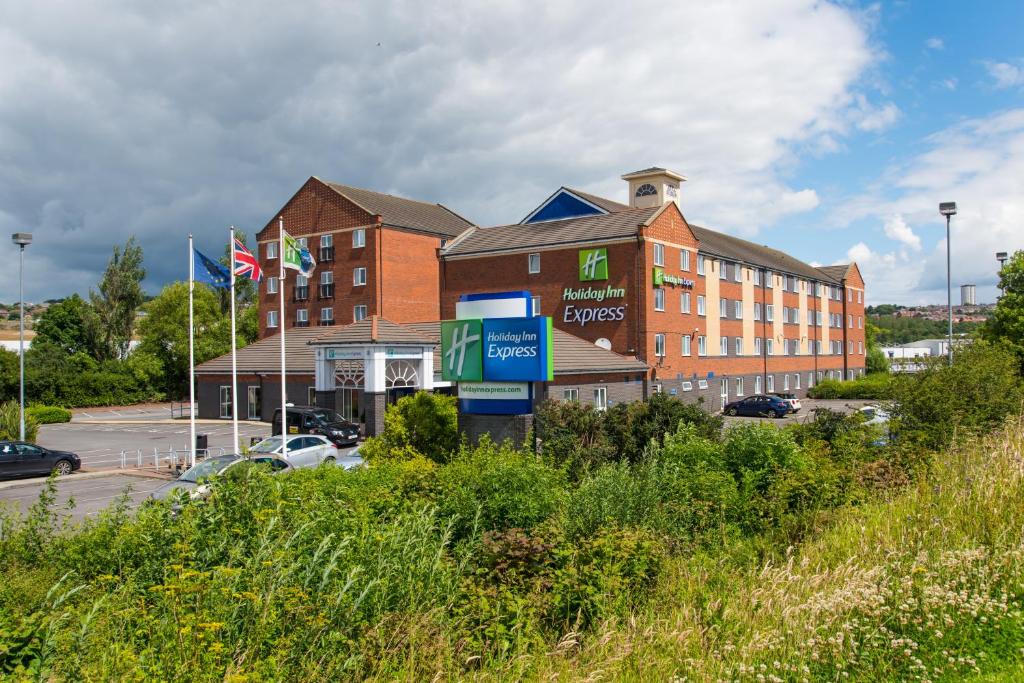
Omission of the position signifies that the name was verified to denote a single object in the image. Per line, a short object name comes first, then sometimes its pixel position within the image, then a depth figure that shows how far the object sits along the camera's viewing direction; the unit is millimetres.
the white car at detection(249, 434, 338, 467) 24453
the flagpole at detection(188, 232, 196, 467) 24414
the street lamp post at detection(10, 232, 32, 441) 32697
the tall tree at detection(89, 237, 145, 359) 68000
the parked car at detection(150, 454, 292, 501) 17891
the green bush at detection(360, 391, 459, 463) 18812
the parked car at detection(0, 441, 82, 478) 25906
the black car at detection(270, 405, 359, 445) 33219
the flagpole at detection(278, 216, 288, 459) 23672
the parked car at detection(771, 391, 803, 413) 45406
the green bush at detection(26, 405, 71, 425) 48262
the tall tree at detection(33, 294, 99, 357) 68625
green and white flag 25188
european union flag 23703
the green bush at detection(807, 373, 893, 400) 55188
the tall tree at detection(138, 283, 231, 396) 65625
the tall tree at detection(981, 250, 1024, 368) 31922
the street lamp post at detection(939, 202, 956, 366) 31188
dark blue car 45031
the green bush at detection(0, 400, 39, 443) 31547
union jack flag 23328
